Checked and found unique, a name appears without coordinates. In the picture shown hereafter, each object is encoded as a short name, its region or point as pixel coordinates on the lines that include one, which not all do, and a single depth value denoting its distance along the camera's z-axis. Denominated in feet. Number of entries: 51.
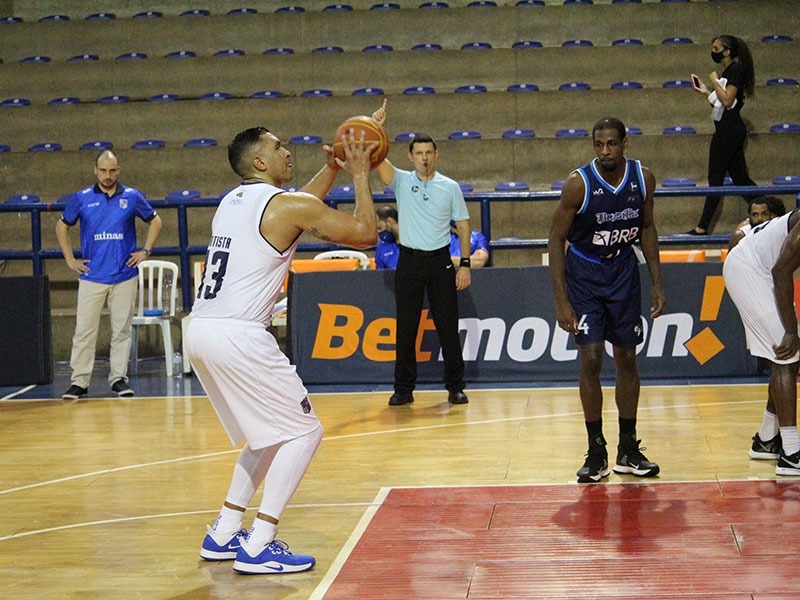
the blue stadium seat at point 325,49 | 53.47
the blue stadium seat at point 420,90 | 50.96
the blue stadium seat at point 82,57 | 54.75
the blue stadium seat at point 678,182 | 43.75
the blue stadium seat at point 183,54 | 54.60
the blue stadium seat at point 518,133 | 48.03
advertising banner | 31.12
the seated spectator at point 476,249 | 31.83
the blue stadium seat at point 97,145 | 49.85
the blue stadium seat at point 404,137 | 47.80
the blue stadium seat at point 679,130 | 47.01
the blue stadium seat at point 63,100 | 52.60
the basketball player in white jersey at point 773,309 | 18.69
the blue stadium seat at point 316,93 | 51.29
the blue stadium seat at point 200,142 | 48.73
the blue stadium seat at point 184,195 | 45.21
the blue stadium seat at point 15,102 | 52.75
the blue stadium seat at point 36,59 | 54.70
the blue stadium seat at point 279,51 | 53.83
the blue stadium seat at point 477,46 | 53.31
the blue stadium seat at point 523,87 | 50.57
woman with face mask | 37.76
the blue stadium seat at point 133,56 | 54.54
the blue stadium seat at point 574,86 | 50.06
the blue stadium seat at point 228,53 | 53.78
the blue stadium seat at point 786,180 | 42.37
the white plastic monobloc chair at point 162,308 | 34.37
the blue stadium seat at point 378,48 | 53.42
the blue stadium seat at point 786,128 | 47.02
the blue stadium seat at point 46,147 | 50.52
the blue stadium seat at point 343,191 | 42.32
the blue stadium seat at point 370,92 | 50.97
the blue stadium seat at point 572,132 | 47.45
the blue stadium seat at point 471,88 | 51.06
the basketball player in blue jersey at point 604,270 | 18.61
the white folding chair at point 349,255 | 36.47
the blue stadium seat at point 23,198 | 45.80
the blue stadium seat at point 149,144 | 49.52
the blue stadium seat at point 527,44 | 53.36
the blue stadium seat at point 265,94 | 50.80
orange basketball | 15.58
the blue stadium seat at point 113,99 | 52.31
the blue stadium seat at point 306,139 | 48.21
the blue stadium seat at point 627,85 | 49.65
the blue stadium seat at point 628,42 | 52.44
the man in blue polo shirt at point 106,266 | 31.14
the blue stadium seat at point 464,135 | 48.24
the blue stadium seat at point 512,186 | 44.14
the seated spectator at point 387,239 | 31.19
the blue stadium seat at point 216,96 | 51.85
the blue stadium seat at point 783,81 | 49.60
